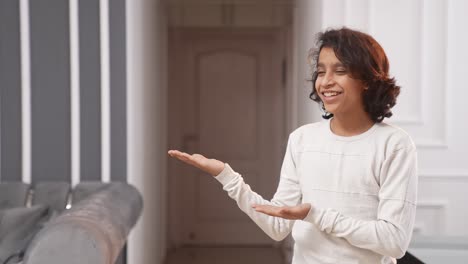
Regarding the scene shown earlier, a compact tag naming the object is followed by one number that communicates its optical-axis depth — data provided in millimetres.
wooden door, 5504
